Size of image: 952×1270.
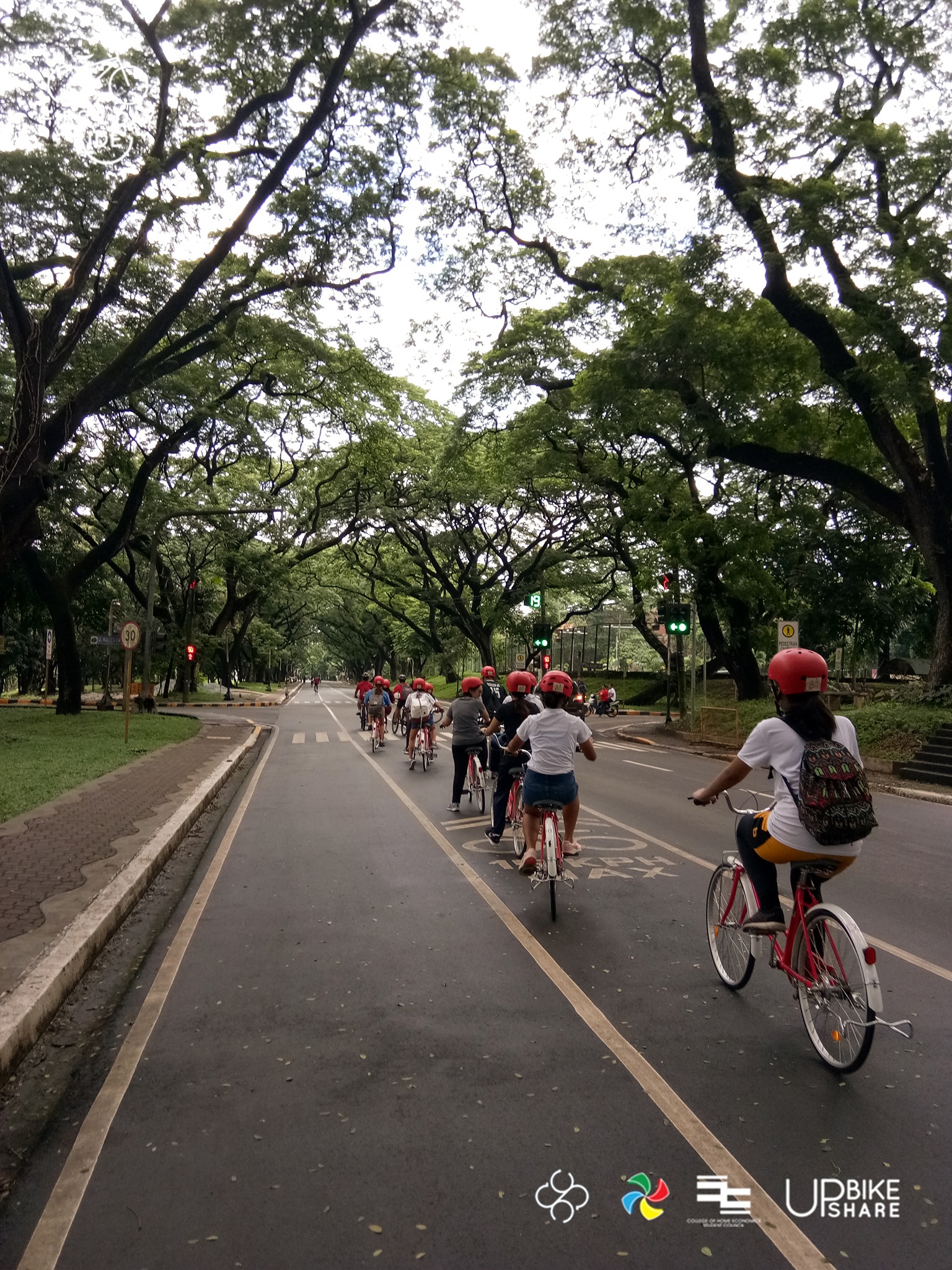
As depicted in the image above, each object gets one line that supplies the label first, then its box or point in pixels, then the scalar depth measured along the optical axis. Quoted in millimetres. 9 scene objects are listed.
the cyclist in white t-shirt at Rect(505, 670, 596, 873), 6387
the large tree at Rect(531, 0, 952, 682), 15844
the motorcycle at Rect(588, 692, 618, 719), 38875
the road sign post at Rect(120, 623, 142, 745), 17641
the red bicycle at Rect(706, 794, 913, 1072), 3543
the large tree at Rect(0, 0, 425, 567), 14141
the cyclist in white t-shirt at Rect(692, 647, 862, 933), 3943
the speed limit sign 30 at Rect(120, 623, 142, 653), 17656
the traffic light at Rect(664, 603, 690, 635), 25141
